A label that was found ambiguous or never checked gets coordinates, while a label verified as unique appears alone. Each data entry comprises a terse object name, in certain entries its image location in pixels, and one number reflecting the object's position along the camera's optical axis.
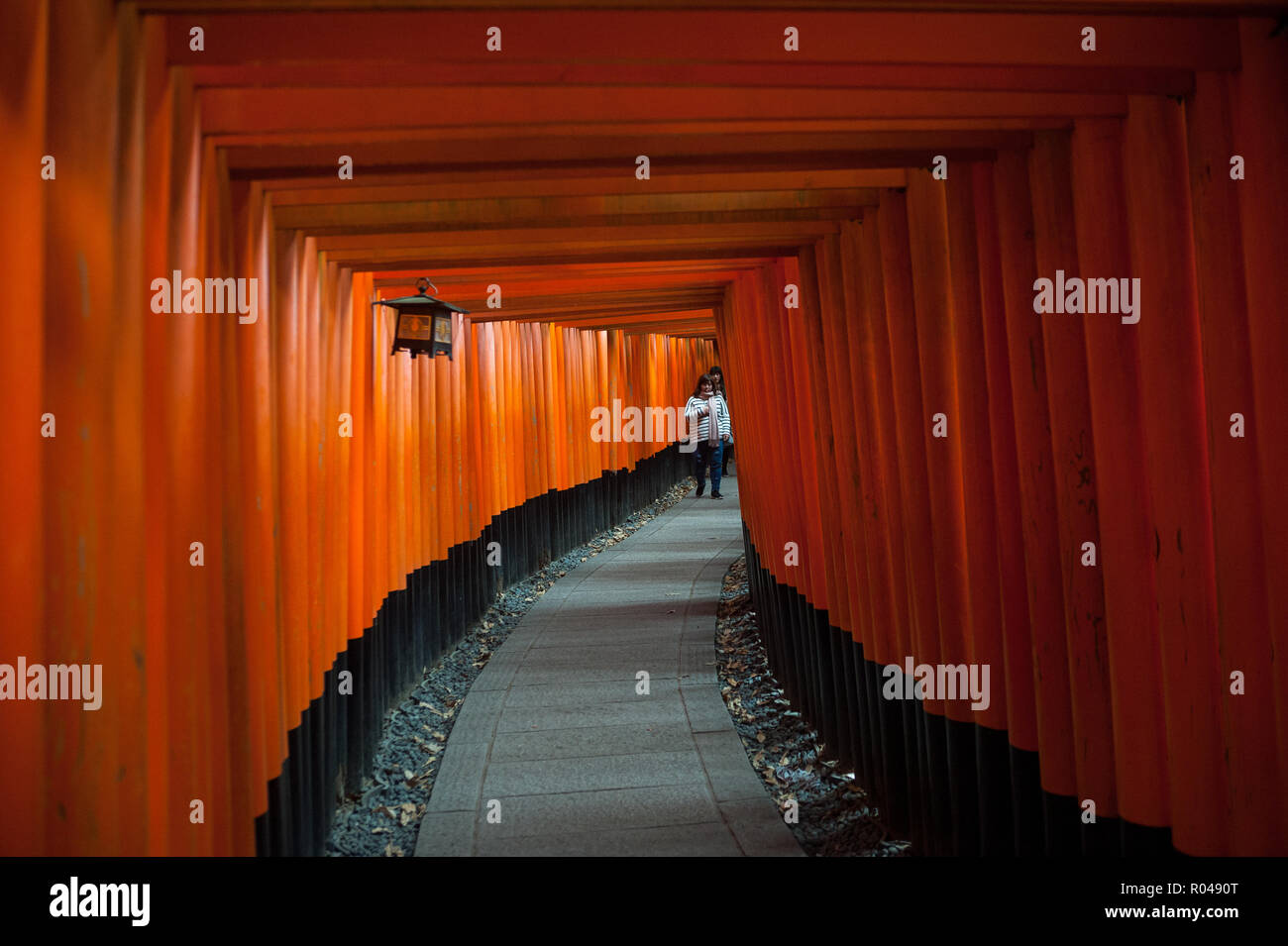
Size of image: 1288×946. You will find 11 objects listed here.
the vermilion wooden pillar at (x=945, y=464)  4.39
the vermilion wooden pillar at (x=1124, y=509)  3.24
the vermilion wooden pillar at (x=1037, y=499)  3.66
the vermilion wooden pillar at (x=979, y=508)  4.08
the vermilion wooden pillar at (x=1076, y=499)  3.45
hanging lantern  6.03
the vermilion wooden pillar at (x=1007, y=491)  3.93
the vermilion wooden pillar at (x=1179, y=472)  2.99
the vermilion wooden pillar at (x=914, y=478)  4.70
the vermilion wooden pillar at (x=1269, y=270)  2.69
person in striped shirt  18.34
